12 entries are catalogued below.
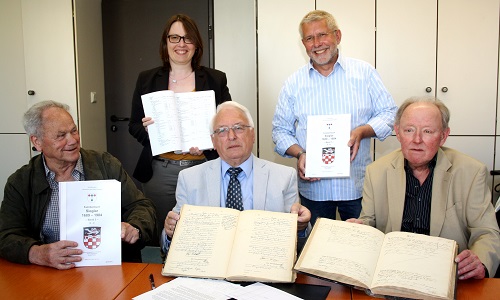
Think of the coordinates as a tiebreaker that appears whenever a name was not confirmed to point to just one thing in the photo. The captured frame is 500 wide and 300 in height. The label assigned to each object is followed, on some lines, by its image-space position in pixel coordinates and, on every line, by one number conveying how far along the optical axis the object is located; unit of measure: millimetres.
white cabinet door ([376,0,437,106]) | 3963
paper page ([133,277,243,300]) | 1564
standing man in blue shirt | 2801
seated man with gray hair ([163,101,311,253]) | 2252
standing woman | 2926
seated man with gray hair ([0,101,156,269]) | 2143
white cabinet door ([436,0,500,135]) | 3922
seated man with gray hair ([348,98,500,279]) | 2008
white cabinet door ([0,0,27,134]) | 4422
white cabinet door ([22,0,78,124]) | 4352
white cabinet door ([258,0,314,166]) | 4074
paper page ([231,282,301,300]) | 1546
